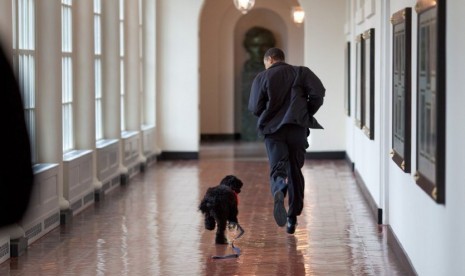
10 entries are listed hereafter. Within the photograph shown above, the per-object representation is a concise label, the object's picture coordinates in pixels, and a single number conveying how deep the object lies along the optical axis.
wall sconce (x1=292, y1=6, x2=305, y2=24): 43.65
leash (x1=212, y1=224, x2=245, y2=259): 15.23
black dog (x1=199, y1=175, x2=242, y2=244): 15.30
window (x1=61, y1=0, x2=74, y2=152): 21.42
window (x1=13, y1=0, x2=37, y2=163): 17.20
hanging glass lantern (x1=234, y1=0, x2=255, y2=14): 31.07
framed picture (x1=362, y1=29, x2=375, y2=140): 21.45
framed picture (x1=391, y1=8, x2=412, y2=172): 13.50
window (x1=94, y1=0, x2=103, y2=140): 25.84
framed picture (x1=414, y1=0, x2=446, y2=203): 9.61
